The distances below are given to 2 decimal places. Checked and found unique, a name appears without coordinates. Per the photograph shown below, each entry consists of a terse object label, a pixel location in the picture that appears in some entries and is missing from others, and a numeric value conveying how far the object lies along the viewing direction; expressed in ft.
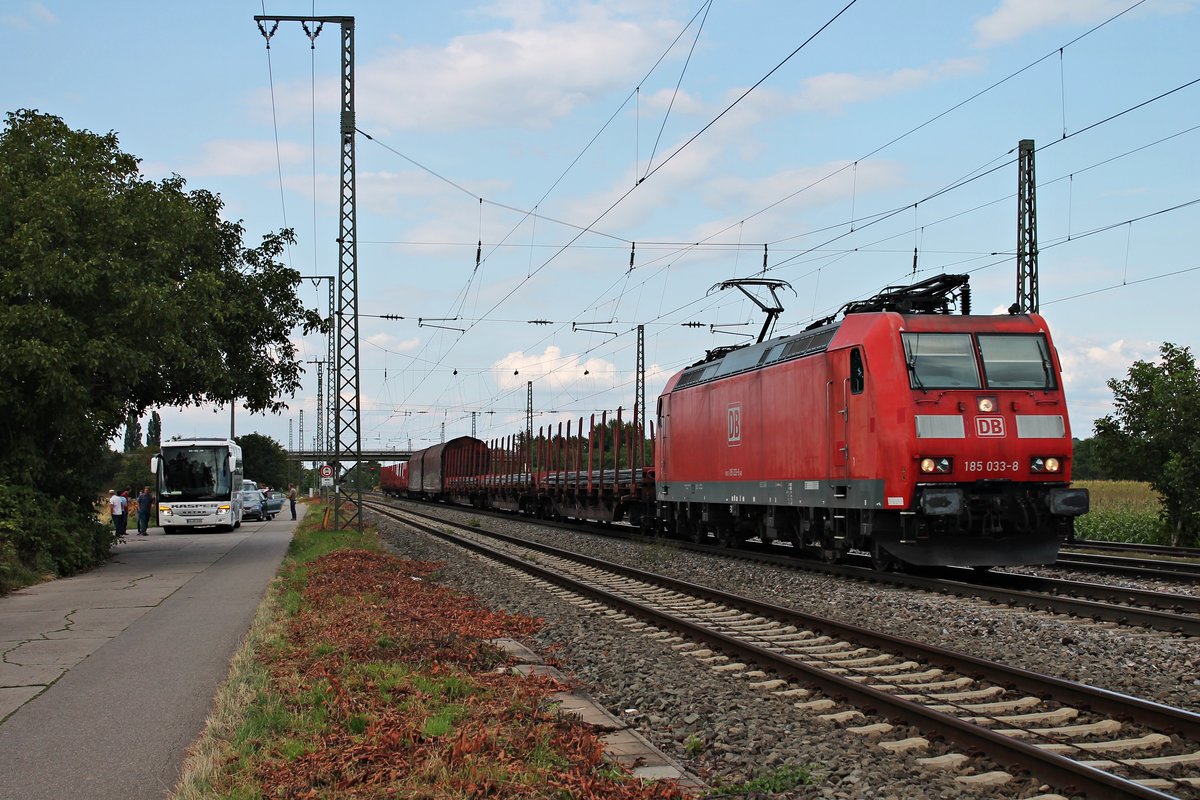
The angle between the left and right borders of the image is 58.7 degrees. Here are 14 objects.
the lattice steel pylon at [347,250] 76.18
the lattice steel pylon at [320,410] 216.23
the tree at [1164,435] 81.66
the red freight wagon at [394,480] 274.16
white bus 102.37
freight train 44.57
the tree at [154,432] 380.17
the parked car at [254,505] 150.51
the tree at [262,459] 285.84
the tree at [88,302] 58.95
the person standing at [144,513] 108.78
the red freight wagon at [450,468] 174.06
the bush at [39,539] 55.31
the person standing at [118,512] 95.53
